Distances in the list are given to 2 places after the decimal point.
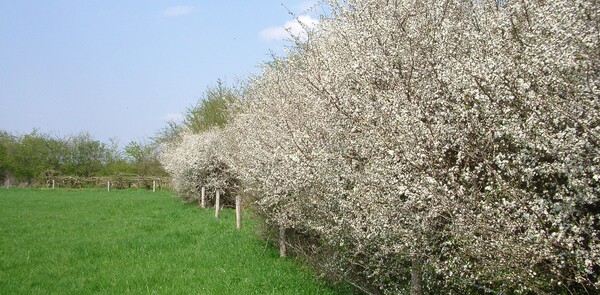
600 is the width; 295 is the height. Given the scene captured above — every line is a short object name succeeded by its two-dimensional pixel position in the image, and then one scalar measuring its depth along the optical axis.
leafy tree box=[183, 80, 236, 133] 27.82
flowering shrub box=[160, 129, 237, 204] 23.02
